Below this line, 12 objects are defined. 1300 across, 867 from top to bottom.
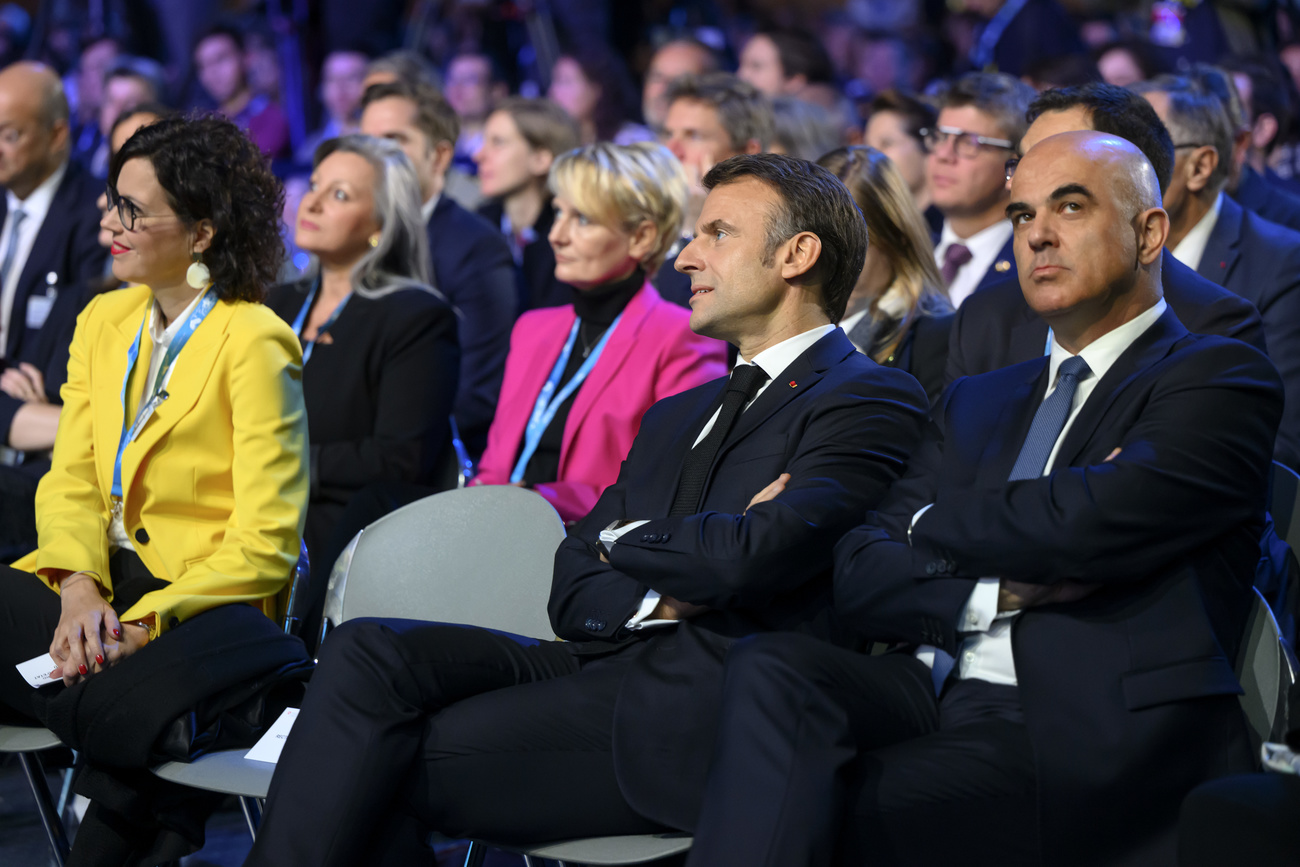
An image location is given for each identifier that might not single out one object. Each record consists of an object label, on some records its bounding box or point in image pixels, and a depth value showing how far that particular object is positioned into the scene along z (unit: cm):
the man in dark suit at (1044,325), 564
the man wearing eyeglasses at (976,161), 866
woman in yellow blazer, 551
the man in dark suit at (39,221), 946
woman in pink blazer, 717
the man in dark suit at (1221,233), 675
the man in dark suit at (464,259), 974
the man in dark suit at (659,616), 451
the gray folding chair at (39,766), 535
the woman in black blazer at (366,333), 748
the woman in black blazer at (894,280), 669
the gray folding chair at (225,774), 479
